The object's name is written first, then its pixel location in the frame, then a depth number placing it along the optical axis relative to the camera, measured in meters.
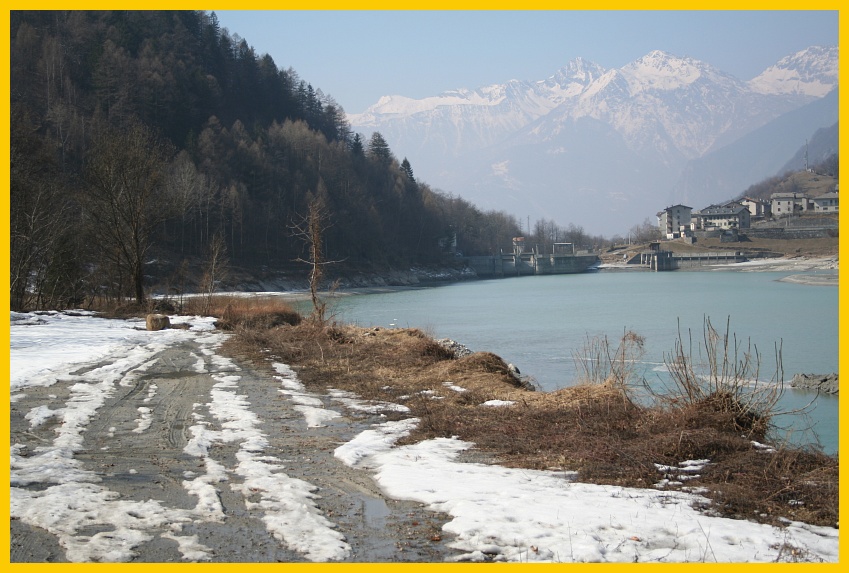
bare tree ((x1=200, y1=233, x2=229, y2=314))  30.08
